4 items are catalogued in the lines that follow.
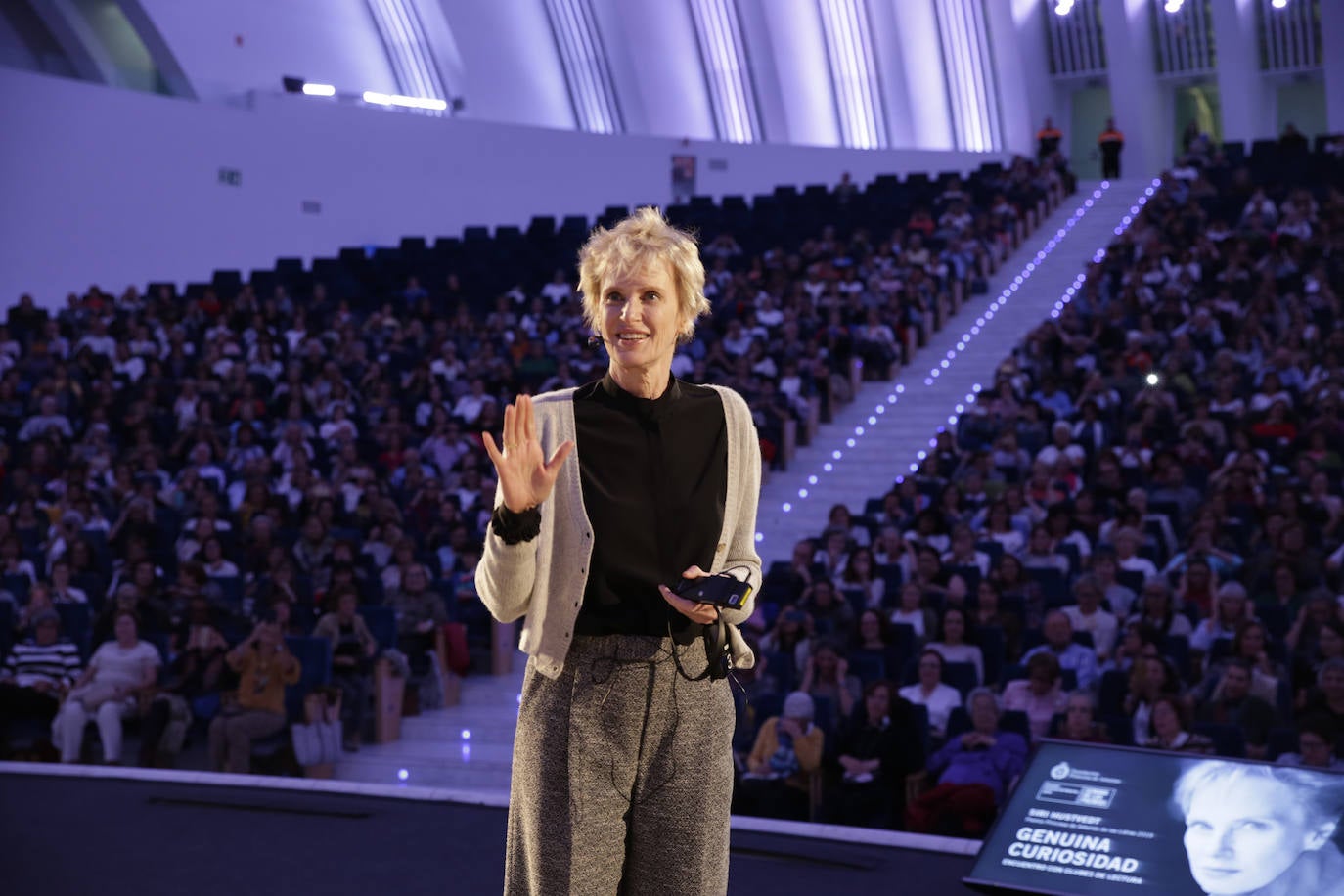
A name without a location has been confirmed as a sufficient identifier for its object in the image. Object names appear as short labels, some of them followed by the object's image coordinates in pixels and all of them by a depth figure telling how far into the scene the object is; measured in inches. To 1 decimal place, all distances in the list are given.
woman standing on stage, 76.6
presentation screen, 130.0
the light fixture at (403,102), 676.6
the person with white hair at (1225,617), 225.3
